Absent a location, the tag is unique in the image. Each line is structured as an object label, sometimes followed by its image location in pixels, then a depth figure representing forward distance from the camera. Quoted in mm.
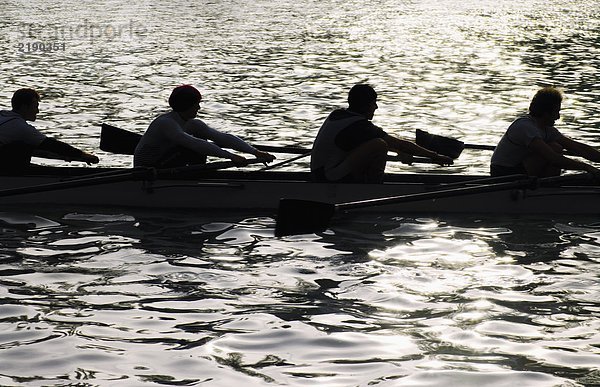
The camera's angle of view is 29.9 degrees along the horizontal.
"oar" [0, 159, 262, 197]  14327
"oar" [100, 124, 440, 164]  16344
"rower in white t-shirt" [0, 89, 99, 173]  14758
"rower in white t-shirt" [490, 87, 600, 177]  14188
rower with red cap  14719
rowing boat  14797
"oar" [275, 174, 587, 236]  13703
